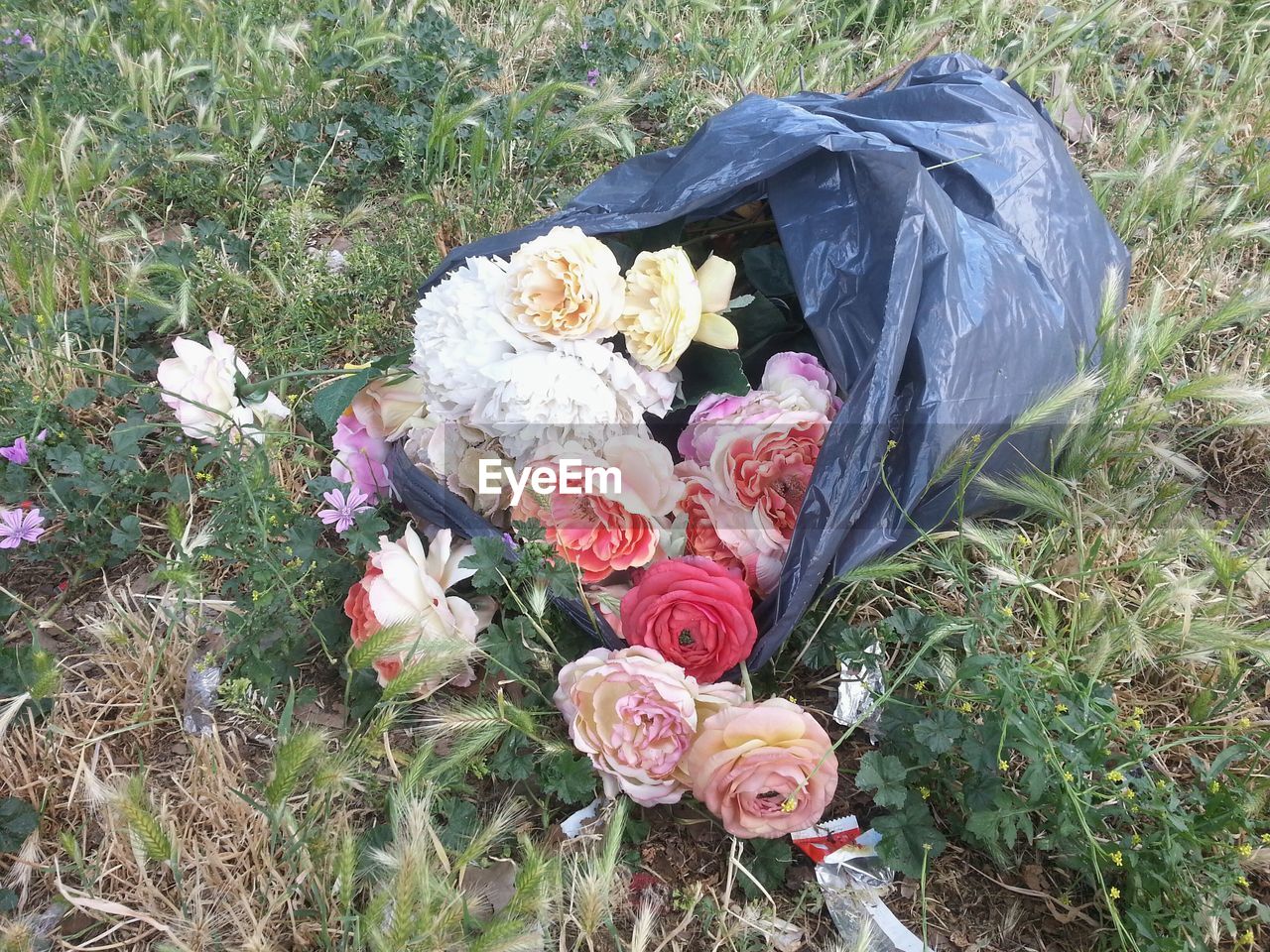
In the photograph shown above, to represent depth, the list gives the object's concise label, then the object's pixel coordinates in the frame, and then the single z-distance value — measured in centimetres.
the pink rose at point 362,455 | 151
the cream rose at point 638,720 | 113
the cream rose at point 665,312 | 135
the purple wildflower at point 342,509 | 137
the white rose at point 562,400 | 130
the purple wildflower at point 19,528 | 139
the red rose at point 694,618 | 118
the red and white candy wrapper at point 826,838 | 119
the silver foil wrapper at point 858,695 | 129
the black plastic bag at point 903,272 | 126
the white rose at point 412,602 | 122
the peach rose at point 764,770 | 109
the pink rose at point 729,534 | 133
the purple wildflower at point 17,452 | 148
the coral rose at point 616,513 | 129
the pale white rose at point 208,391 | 151
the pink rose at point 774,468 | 134
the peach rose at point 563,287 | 132
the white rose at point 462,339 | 134
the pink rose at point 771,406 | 135
